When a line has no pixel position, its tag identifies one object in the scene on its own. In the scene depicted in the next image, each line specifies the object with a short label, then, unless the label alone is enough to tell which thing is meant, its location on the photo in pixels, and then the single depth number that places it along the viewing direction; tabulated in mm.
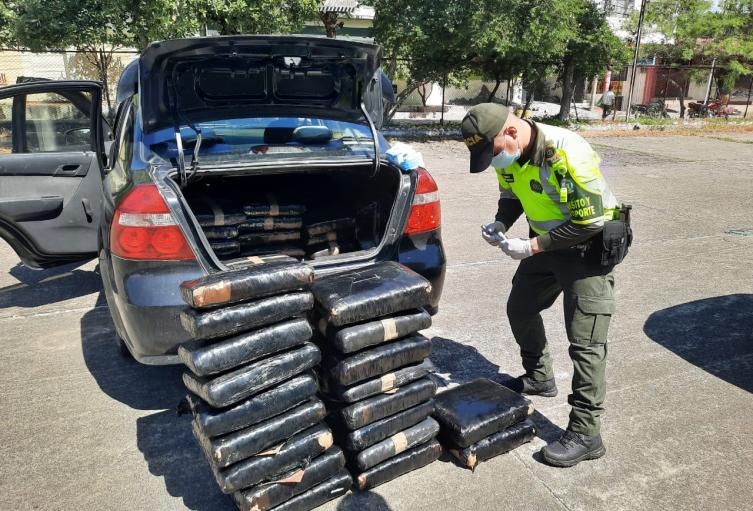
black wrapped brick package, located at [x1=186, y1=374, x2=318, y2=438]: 2326
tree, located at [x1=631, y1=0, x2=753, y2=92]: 22797
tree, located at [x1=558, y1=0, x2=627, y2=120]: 17422
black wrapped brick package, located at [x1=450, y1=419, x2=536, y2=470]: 2797
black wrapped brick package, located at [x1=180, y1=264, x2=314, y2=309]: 2297
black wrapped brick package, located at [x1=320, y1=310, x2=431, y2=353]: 2520
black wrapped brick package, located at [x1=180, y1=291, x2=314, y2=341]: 2314
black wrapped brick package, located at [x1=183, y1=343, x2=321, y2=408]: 2307
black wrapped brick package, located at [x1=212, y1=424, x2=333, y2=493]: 2348
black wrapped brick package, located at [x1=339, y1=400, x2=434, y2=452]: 2594
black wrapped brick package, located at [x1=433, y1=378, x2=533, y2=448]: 2803
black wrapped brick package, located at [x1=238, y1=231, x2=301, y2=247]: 3885
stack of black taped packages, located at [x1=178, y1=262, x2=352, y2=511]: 2324
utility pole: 19609
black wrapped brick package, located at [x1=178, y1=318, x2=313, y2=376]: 2314
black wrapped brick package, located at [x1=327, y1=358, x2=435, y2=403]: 2578
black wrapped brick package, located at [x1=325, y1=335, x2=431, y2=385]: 2547
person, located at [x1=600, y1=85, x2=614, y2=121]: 22031
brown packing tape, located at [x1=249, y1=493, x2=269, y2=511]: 2367
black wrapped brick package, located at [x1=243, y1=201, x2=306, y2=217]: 3879
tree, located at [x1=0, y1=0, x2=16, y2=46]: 11951
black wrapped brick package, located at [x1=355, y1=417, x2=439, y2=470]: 2615
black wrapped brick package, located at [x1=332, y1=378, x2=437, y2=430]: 2574
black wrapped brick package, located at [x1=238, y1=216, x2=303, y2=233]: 3873
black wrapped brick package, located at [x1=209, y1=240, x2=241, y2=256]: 3657
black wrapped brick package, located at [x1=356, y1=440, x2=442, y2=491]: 2633
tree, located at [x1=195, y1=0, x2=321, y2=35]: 10672
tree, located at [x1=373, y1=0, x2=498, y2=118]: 13500
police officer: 2672
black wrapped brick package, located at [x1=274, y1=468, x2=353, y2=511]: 2480
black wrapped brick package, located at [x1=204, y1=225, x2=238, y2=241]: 3658
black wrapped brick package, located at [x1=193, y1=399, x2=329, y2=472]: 2324
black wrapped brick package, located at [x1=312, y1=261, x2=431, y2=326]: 2514
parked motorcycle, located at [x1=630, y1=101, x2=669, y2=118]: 23181
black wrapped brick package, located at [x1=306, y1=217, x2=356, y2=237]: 3875
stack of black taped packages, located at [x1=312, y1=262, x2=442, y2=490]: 2551
